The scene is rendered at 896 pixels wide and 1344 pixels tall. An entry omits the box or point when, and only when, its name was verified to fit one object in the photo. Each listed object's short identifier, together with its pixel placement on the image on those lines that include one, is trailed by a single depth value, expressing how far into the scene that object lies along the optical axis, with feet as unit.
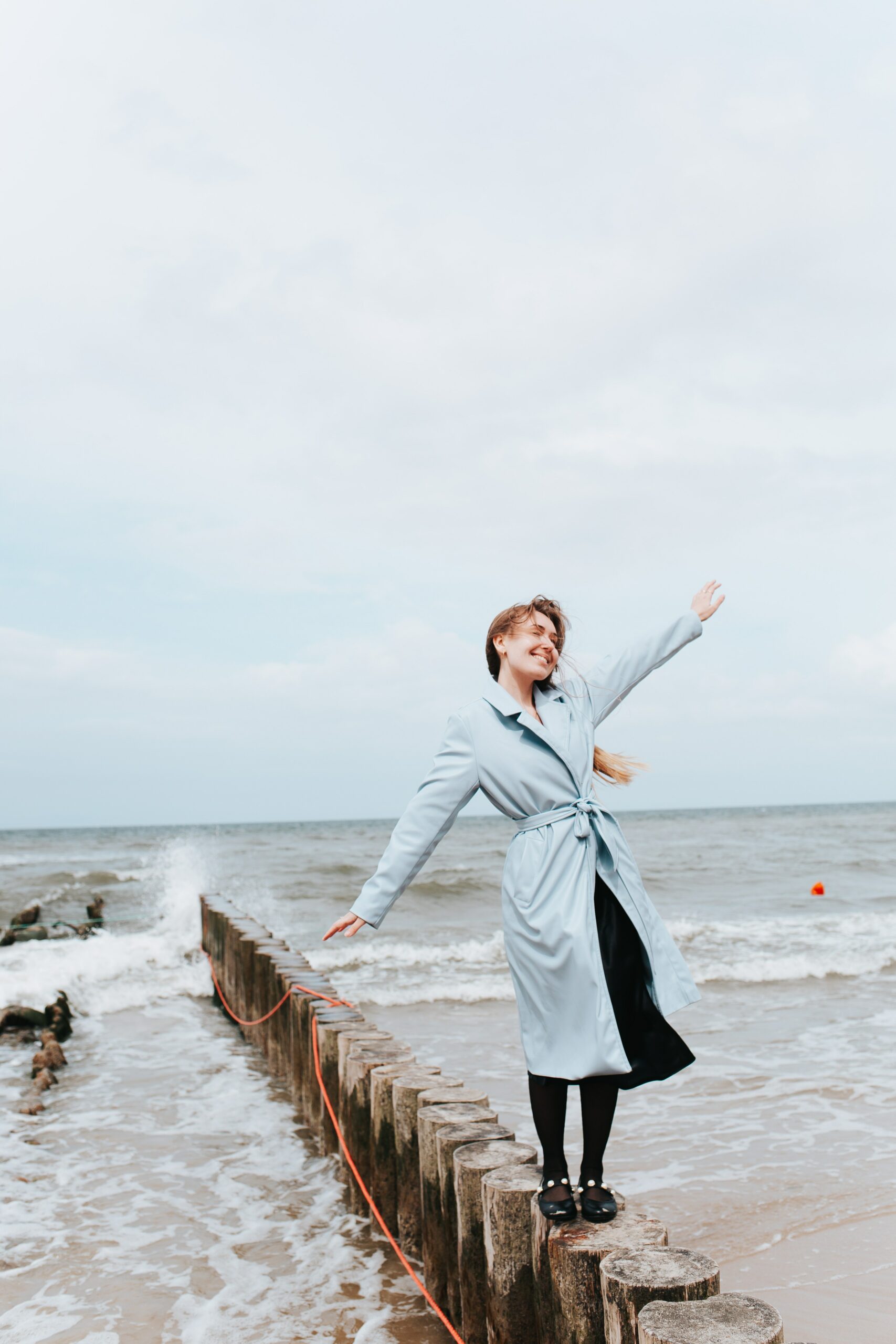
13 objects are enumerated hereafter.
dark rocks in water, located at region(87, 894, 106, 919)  60.34
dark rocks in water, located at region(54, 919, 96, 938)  49.67
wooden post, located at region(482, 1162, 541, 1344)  9.16
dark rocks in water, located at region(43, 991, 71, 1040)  27.33
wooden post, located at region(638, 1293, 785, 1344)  6.56
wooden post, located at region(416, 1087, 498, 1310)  11.21
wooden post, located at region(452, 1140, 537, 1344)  9.96
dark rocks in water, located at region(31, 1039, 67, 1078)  23.24
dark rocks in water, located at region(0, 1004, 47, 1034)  27.81
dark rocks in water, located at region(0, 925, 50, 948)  47.93
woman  8.71
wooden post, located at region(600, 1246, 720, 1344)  7.27
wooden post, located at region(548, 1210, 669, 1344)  8.15
